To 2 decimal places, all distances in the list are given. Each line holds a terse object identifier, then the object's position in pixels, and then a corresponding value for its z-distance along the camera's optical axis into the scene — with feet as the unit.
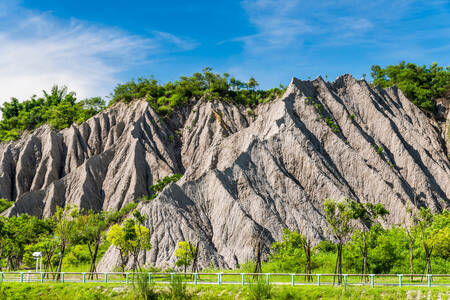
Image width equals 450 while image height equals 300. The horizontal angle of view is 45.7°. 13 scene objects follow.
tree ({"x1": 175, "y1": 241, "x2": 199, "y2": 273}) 145.59
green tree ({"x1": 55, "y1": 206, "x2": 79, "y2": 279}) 145.07
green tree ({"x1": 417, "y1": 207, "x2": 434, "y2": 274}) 123.95
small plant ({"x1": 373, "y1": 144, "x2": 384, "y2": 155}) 222.93
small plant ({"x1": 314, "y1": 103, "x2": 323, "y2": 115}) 238.39
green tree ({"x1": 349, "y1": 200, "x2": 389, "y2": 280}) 130.11
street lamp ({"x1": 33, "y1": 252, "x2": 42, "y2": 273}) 136.26
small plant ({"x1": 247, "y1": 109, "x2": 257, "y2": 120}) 297.94
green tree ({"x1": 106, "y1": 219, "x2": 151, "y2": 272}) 136.98
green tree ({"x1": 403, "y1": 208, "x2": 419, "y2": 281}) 163.47
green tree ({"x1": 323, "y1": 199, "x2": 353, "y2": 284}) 125.90
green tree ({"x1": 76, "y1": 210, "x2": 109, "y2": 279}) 153.53
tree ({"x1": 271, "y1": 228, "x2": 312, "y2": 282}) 145.89
